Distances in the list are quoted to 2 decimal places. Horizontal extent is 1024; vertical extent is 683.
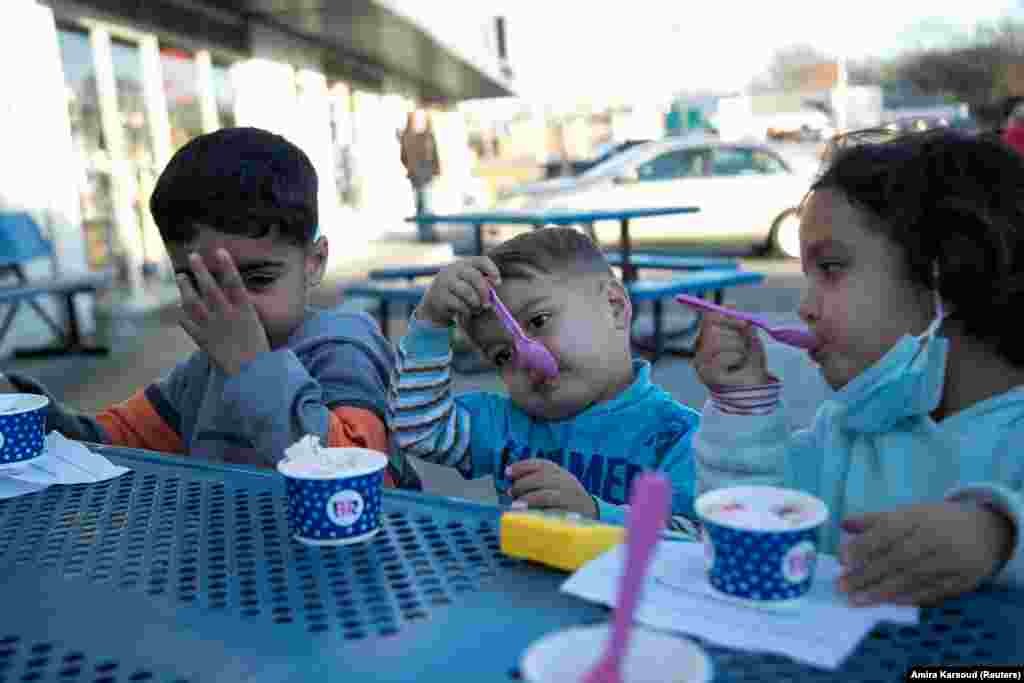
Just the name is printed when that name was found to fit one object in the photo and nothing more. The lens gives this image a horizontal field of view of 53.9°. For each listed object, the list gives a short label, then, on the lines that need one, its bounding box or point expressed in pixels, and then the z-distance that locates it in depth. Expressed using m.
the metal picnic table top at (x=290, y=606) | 0.82
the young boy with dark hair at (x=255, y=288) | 1.75
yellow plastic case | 0.99
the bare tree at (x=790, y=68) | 59.31
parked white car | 10.82
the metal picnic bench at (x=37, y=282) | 6.05
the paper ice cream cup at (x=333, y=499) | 1.09
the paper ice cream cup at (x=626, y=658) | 0.68
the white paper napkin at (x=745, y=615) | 0.81
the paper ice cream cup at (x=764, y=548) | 0.86
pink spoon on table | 0.58
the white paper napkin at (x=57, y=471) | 1.40
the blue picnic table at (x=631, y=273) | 5.30
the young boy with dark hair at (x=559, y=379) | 1.67
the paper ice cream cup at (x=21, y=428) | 1.43
